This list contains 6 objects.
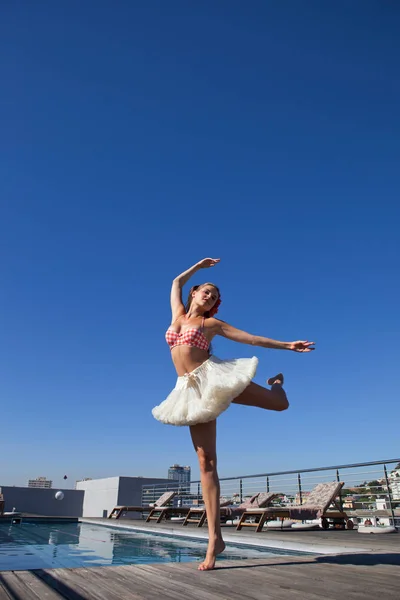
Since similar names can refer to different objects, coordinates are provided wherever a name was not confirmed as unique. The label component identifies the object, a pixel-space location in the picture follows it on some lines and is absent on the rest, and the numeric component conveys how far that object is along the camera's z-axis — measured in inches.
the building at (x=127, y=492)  669.9
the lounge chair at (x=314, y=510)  292.4
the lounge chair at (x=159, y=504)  500.1
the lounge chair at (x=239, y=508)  373.3
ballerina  107.9
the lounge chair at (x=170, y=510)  438.9
